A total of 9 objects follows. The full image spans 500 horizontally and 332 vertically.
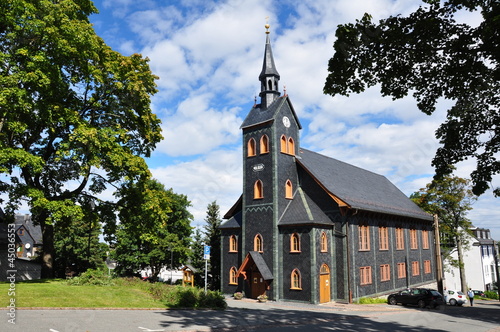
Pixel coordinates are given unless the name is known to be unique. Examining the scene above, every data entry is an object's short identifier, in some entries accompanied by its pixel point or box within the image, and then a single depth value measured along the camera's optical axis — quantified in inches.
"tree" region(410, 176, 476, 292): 1830.7
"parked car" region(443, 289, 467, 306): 1322.6
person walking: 1340.3
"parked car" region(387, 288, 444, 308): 1131.9
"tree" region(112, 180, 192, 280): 1657.2
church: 1149.7
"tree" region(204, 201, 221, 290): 1523.1
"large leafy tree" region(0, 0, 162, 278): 708.7
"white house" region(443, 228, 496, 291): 2504.9
